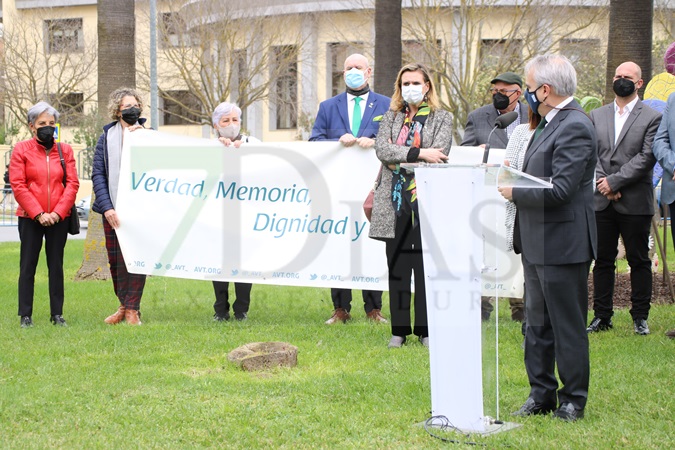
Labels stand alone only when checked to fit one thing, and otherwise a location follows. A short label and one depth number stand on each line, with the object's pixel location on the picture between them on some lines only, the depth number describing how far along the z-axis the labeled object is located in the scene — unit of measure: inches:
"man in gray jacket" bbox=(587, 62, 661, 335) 351.6
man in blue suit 382.0
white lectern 213.6
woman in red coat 379.6
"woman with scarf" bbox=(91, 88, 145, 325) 391.5
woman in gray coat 326.3
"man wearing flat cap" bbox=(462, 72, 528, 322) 362.3
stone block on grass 297.0
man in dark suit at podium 225.0
